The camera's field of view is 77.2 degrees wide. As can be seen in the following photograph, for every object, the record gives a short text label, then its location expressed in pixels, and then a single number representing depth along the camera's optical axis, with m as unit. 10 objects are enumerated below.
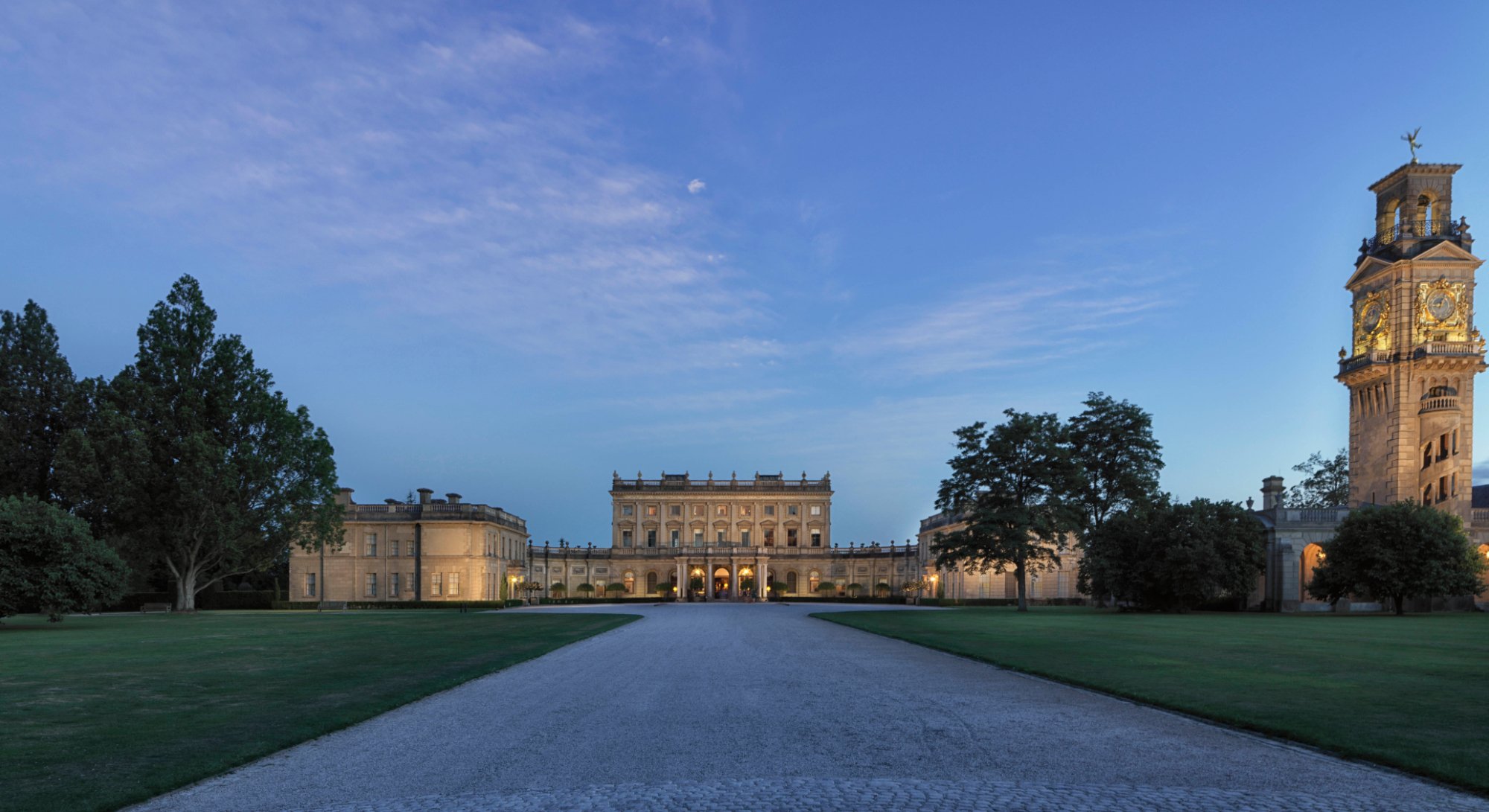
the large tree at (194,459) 42.38
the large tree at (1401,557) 43.97
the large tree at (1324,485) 78.31
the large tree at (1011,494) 49.28
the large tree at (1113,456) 57.72
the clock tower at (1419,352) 55.41
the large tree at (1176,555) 45.94
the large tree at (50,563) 32.94
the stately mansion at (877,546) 55.47
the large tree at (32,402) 48.09
